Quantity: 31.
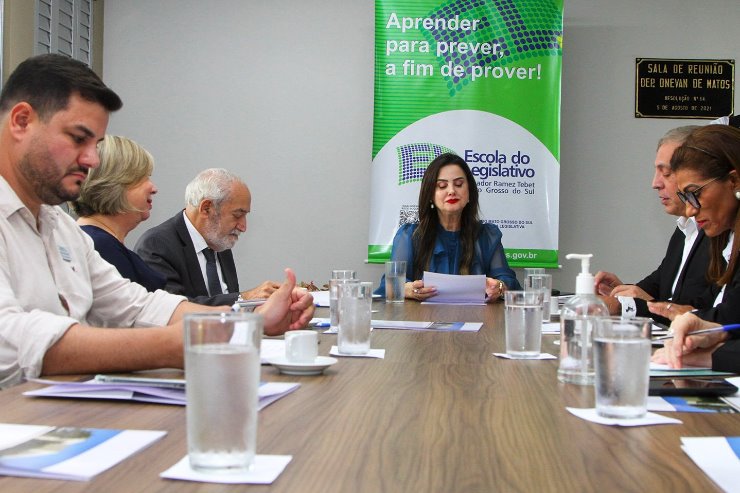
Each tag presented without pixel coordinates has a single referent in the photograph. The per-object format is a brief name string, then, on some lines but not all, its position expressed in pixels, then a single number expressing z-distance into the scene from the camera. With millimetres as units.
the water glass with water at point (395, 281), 3461
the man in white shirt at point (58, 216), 1806
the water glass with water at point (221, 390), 809
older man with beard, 3488
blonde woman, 2854
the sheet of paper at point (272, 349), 1644
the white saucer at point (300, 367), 1504
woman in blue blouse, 4246
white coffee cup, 1575
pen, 1699
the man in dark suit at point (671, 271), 3098
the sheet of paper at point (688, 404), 1225
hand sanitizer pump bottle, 1476
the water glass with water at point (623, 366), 1115
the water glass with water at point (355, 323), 1796
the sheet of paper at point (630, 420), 1114
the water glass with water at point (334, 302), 2059
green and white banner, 5152
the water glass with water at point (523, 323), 1772
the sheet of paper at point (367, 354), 1790
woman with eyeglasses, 2684
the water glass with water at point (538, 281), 3018
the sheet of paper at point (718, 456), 852
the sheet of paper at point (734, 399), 1257
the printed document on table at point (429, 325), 2400
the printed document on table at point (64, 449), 827
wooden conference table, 835
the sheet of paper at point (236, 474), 809
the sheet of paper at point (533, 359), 1790
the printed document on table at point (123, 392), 1188
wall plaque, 5574
